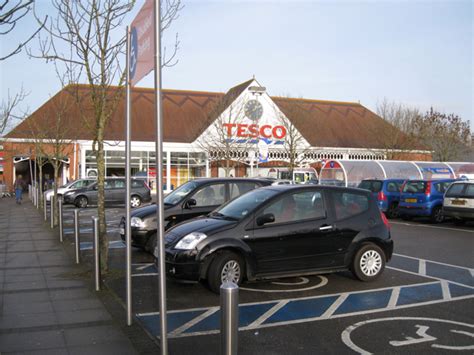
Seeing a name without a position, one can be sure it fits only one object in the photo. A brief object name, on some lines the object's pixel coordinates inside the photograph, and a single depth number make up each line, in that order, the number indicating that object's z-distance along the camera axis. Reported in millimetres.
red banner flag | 4367
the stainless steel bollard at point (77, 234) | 9374
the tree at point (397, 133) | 40875
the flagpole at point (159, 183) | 4035
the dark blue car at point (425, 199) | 18172
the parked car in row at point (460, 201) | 16125
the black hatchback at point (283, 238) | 7074
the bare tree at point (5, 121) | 8919
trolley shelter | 28688
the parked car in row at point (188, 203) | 10156
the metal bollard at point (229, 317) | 3314
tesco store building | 37562
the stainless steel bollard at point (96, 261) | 7129
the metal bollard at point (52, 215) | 15416
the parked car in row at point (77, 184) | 26784
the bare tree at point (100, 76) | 8062
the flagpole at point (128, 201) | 5547
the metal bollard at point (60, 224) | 12500
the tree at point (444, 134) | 42656
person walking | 28112
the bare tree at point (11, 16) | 4516
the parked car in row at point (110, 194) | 25469
